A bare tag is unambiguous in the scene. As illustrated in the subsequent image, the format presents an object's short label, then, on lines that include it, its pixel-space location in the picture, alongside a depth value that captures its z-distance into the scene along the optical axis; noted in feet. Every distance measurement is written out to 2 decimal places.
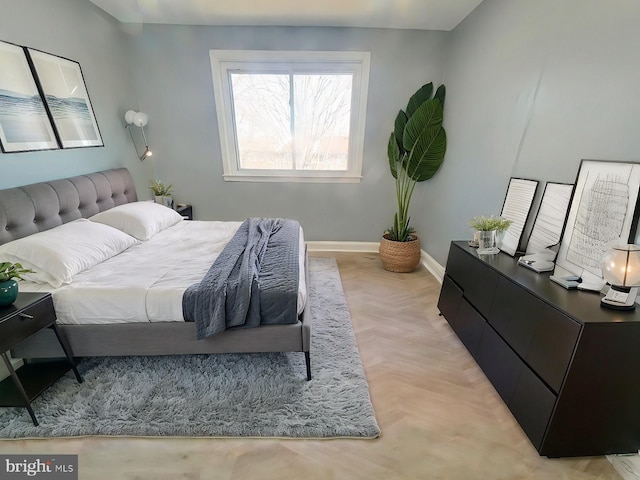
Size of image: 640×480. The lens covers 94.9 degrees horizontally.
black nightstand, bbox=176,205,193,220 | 11.05
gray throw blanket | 5.35
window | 10.56
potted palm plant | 9.86
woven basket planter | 10.52
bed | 5.40
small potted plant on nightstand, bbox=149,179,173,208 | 10.61
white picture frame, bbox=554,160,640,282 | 4.41
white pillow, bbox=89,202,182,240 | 7.83
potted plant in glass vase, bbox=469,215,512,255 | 6.18
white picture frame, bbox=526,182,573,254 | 5.49
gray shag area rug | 4.77
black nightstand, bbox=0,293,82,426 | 4.42
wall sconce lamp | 9.81
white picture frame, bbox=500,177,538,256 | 6.24
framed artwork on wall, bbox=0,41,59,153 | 6.21
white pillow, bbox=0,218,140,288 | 5.46
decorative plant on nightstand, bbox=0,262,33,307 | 4.54
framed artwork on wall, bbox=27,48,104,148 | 7.06
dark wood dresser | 3.89
